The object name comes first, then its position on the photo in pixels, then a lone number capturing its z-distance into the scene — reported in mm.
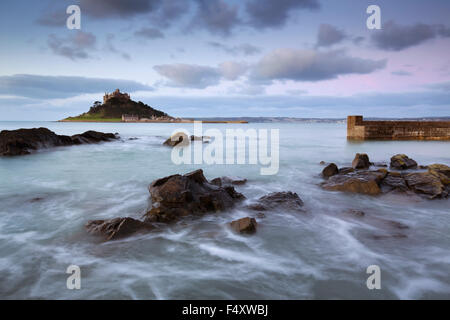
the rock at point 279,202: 5785
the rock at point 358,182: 6931
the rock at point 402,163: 10367
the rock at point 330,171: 9191
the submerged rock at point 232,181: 7989
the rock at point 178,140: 21547
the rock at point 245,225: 4574
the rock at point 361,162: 9797
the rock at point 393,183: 6959
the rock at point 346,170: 8795
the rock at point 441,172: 7293
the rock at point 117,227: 4273
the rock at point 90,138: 20734
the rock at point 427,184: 6562
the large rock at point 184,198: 5074
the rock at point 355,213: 5445
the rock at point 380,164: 11108
